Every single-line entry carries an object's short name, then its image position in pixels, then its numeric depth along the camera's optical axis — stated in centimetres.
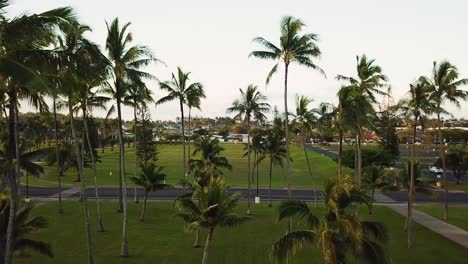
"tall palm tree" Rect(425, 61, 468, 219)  3819
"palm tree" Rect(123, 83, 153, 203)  4524
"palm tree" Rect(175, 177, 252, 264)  2156
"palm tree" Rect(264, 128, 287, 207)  5006
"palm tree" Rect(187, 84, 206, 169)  4428
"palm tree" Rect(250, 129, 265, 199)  5047
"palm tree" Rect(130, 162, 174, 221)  4356
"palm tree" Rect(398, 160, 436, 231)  3936
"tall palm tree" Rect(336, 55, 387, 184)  3772
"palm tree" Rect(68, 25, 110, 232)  1549
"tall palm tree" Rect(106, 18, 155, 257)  2869
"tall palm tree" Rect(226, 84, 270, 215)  4556
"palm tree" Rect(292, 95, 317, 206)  4084
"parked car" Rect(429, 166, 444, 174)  8456
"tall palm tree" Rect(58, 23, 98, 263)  1470
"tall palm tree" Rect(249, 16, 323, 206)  3166
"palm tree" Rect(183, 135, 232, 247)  4675
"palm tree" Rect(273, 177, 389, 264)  1645
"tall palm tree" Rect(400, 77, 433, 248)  3469
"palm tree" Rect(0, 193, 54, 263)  2150
